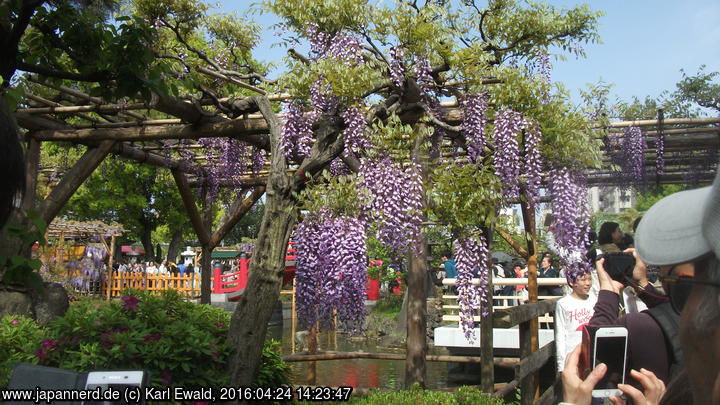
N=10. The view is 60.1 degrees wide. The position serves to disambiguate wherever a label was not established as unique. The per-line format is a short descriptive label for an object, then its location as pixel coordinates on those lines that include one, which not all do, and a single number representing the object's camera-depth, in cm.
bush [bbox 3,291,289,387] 384
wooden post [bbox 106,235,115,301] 2097
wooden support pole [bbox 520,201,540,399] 618
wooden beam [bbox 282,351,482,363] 671
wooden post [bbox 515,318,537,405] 456
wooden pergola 596
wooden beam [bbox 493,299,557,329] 432
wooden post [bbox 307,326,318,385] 749
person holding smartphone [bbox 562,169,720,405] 66
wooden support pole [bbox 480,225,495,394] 505
